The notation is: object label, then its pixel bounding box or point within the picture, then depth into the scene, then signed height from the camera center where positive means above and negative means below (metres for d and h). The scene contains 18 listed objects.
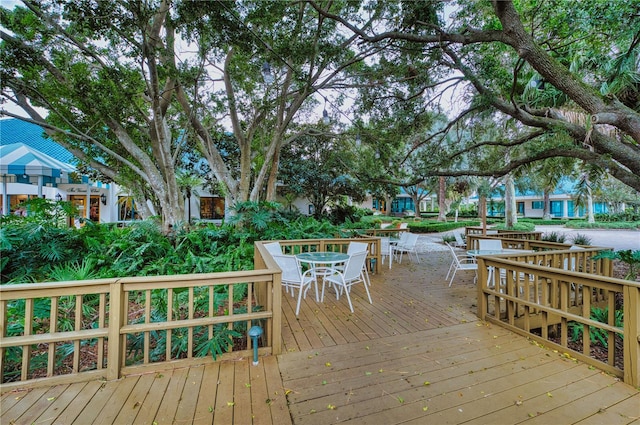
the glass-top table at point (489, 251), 5.41 -0.77
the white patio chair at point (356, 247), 5.21 -0.66
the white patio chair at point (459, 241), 9.11 -0.95
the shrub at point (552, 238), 8.44 -0.80
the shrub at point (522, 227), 14.87 -0.76
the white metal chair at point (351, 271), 3.79 -0.82
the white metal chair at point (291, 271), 3.76 -0.81
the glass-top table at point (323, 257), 4.03 -0.70
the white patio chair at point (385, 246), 6.98 -0.83
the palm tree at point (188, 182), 10.96 +1.37
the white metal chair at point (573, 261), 4.25 -0.78
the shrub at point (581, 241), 7.76 -0.80
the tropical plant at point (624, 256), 3.77 -0.59
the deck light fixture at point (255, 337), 2.45 -1.12
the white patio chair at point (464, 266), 4.91 -0.96
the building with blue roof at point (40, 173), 6.56 +1.14
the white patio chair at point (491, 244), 5.83 -0.68
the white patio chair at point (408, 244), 7.40 -0.84
